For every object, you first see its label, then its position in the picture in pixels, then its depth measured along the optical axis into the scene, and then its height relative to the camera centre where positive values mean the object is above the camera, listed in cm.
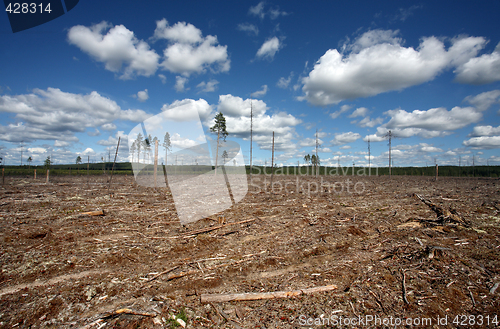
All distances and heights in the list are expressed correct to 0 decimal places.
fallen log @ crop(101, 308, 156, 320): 323 -229
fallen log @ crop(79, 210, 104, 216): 889 -204
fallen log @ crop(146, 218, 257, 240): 671 -223
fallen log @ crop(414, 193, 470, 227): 746 -171
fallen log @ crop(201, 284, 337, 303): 365 -226
